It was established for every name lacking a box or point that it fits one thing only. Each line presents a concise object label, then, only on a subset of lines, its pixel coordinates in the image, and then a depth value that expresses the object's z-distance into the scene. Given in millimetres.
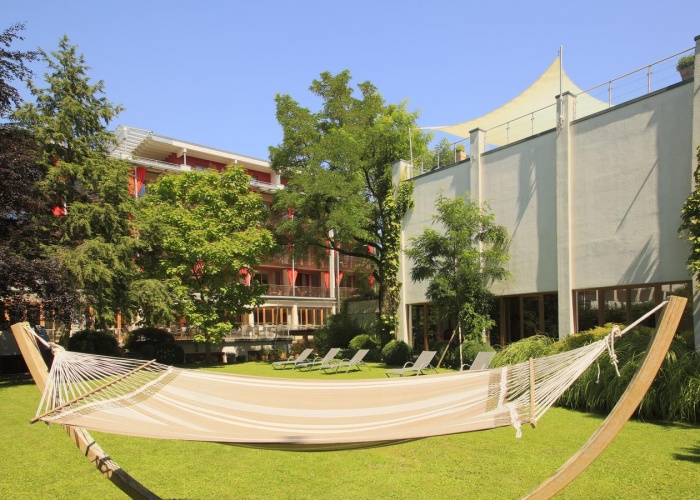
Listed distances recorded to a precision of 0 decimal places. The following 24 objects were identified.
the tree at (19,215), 14969
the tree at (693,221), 10672
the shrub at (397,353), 19125
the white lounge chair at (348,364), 17297
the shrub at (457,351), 15438
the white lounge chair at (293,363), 20141
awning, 16156
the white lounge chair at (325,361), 18953
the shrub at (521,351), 11727
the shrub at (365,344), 21556
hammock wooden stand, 3127
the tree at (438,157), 21792
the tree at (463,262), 15531
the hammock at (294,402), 3453
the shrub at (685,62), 12352
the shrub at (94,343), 21438
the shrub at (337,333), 24094
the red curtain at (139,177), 35406
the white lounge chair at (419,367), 14469
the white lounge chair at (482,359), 12672
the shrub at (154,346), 24323
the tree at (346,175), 20984
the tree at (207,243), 22234
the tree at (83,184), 18234
